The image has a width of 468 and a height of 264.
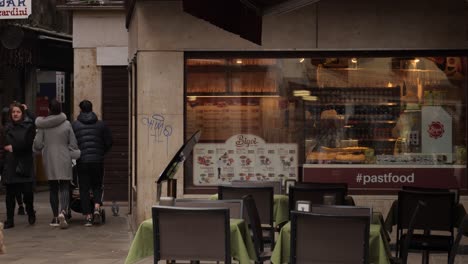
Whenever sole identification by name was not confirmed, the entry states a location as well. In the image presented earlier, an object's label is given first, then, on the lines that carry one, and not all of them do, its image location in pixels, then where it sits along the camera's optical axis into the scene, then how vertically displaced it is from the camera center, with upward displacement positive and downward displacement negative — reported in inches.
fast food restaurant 490.9 +11.2
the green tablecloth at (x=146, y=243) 304.0 -41.2
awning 393.7 +48.7
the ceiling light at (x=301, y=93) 504.9 +13.9
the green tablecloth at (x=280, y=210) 404.5 -40.3
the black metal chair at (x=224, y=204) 324.5 -30.4
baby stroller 572.7 -52.1
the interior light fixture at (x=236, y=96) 505.7 +12.4
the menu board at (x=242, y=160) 504.4 -22.8
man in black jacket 556.1 -20.8
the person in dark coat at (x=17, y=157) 549.6 -23.0
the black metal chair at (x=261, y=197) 378.9 -32.4
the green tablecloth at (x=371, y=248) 289.1 -41.1
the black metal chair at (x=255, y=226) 322.3 -38.2
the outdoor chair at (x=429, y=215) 362.3 -38.3
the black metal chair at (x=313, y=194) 374.5 -30.7
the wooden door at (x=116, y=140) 690.8 -16.1
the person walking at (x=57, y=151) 545.0 -19.3
